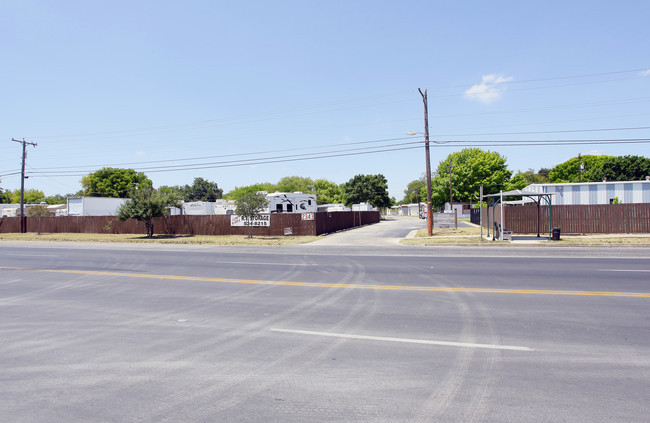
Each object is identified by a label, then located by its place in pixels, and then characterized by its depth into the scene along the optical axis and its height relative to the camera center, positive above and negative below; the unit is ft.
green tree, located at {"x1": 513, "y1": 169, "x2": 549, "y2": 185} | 328.39 +33.65
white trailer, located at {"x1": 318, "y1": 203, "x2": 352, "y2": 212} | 150.06 +4.48
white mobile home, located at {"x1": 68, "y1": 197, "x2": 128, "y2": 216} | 148.66 +6.25
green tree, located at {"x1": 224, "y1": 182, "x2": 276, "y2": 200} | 330.61 +27.76
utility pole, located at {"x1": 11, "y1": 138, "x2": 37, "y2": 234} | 140.67 +14.10
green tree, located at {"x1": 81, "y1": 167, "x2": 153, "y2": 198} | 254.68 +25.66
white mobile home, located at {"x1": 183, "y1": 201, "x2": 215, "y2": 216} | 132.87 +4.35
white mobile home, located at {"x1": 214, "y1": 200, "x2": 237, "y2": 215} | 125.06 +4.23
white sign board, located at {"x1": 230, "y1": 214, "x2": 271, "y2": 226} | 106.05 +0.01
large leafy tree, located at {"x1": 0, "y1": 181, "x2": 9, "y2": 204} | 270.83 +18.81
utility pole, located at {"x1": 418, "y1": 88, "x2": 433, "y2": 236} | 90.38 +14.86
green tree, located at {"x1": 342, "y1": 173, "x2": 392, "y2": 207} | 269.64 +19.11
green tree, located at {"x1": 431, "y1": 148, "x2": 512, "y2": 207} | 212.23 +23.05
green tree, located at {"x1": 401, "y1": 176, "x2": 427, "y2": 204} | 378.12 +27.53
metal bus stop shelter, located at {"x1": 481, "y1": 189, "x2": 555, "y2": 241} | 73.92 +4.16
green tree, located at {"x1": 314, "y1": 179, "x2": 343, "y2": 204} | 333.21 +23.73
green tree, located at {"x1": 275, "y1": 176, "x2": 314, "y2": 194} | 346.23 +31.28
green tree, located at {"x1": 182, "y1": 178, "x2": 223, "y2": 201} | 375.06 +28.56
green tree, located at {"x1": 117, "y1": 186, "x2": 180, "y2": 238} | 107.24 +4.47
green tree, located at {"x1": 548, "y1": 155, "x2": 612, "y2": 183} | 260.83 +31.64
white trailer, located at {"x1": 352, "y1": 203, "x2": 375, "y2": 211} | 178.68 +5.20
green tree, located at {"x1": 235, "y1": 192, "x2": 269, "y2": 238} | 98.37 +3.96
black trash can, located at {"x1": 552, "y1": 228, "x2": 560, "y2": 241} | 72.27 -3.30
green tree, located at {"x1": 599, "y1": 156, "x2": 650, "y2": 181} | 209.18 +23.99
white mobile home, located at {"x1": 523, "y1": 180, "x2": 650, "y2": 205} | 112.68 +6.33
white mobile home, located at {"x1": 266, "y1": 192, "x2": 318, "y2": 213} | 117.60 +4.92
